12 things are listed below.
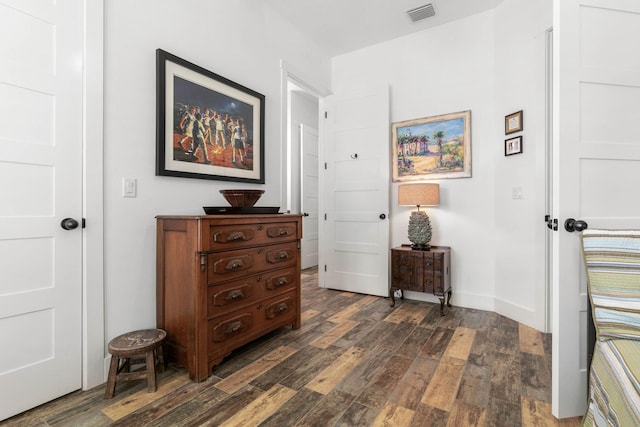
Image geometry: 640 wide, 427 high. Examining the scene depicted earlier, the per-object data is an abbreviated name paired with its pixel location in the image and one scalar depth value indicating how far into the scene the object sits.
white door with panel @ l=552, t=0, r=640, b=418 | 1.45
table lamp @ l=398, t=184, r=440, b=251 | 3.07
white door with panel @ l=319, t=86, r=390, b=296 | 3.56
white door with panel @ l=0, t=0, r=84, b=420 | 1.46
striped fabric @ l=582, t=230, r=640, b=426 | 1.11
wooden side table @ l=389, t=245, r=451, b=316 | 2.96
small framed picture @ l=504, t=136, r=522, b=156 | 2.74
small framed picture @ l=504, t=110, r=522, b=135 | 2.74
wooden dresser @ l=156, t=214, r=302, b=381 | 1.77
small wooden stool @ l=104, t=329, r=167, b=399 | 1.61
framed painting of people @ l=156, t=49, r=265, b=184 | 2.05
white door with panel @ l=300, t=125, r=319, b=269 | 5.29
